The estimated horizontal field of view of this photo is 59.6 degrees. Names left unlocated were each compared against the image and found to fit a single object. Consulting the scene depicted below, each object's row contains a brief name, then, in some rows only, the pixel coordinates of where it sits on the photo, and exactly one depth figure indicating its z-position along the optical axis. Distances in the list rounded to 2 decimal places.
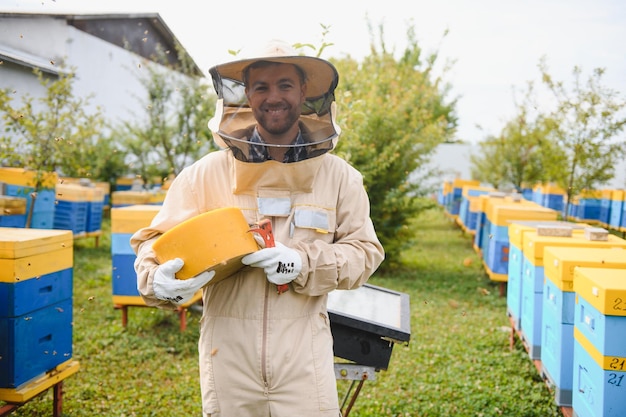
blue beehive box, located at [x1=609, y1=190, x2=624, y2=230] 9.93
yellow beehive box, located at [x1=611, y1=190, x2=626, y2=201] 9.90
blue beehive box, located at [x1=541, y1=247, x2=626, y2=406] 2.82
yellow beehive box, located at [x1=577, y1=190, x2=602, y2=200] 8.94
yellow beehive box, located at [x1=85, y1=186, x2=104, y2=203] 8.35
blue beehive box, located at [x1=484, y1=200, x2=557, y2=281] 5.66
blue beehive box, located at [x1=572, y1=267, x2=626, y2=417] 2.15
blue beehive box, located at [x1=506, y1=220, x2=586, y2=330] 4.15
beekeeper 1.70
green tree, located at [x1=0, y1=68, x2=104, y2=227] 5.17
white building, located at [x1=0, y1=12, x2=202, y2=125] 9.88
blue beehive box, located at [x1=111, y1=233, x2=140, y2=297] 4.32
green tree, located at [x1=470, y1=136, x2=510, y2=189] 12.55
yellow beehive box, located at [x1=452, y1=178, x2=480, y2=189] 12.66
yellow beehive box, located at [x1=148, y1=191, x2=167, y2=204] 7.54
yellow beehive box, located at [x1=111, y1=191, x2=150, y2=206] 7.73
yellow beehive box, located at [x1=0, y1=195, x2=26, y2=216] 3.86
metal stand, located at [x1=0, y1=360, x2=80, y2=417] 2.56
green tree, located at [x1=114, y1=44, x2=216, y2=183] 9.24
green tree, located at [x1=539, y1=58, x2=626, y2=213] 7.21
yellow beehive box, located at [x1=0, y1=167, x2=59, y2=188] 5.70
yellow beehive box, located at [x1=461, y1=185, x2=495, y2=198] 10.20
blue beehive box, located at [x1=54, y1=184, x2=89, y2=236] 8.06
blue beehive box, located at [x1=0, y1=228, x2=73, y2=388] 2.53
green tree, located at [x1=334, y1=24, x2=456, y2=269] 6.88
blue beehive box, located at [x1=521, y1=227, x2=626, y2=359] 3.49
